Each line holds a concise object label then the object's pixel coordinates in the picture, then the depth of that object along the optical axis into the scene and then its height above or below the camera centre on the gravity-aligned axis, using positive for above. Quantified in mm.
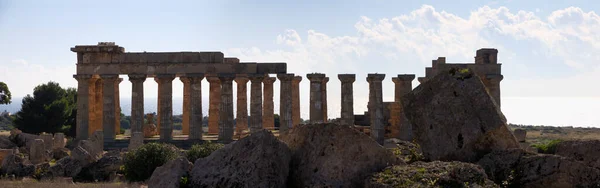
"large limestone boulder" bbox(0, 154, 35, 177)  28672 -1706
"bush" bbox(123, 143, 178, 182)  26719 -1363
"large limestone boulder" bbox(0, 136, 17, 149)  38944 -1059
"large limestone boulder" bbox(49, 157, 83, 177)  28328 -1720
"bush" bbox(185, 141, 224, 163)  27547 -1047
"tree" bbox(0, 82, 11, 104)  69000 +2782
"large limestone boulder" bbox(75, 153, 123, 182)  28406 -1804
